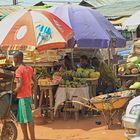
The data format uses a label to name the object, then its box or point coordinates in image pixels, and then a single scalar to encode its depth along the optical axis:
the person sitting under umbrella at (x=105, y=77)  10.97
